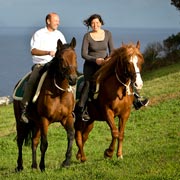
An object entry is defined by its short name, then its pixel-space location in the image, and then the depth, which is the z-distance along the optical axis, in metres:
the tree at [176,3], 48.42
